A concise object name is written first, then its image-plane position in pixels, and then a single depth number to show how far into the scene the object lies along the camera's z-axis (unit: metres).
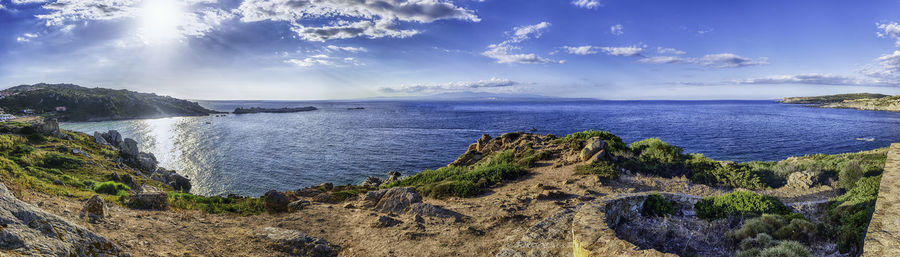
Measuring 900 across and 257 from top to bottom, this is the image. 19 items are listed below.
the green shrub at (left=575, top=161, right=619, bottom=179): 16.20
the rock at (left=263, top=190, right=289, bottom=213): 13.46
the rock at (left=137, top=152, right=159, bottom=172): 32.78
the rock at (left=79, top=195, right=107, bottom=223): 8.34
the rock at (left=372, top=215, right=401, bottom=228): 11.48
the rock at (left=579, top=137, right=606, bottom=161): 19.08
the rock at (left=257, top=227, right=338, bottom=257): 9.38
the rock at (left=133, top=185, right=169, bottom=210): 11.27
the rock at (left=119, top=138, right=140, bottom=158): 33.78
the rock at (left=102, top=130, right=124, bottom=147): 37.56
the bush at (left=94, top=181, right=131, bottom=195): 14.81
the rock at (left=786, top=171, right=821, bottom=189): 14.96
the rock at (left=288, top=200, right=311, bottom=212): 13.73
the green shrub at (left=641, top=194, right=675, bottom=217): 10.09
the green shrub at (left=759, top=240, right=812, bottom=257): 6.75
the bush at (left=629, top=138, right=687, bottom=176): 17.78
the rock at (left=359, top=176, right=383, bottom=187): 26.45
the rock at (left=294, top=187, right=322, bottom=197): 17.64
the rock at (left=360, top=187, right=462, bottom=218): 12.21
